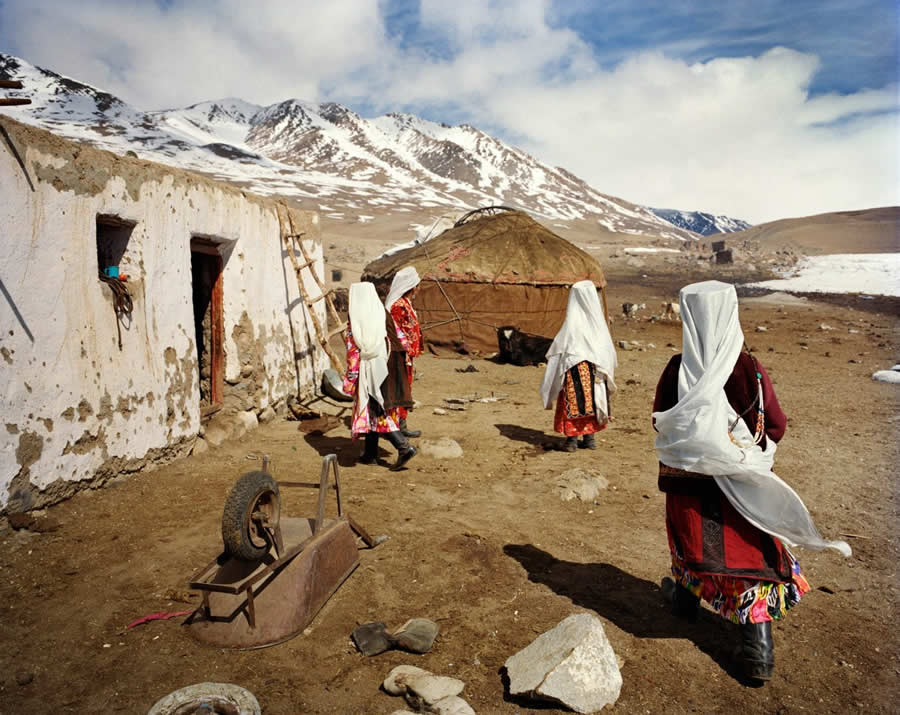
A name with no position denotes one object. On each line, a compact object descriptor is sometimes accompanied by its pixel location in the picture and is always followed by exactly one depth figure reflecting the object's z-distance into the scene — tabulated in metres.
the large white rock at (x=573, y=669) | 2.32
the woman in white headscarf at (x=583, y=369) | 5.84
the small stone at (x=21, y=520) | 3.58
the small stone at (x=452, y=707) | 2.27
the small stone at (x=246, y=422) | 6.01
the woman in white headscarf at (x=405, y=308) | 5.55
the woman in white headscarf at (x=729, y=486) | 2.51
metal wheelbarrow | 2.63
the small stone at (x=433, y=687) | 2.34
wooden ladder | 7.08
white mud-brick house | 3.64
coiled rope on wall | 4.39
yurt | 12.10
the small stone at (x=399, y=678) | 2.41
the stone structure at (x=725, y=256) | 38.77
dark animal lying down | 10.97
